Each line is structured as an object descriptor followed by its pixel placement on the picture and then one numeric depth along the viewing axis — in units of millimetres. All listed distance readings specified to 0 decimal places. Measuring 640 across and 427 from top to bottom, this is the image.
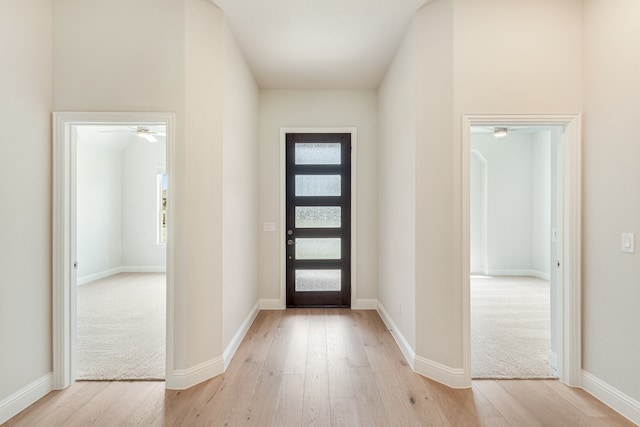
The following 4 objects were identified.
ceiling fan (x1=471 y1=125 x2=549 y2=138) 5613
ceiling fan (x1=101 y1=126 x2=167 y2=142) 5438
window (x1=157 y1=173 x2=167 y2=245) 7682
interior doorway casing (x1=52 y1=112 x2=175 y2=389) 2555
